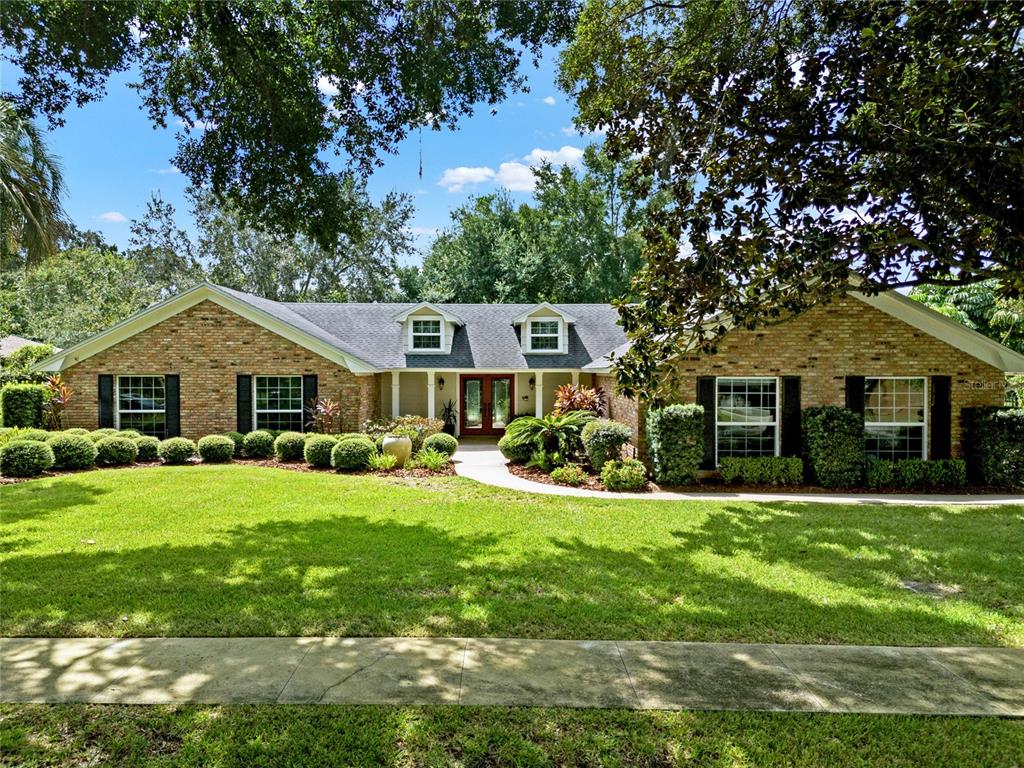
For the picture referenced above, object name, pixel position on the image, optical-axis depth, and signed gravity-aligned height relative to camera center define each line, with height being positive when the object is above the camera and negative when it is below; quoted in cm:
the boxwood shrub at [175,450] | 1442 -180
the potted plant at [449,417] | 2109 -141
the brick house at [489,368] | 1281 +30
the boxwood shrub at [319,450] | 1427 -177
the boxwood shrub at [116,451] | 1389 -175
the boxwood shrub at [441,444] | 1534 -177
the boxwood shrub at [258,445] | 1538 -177
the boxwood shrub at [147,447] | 1473 -174
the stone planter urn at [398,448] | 1440 -175
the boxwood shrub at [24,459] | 1234 -172
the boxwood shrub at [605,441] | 1302 -145
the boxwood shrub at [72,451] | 1316 -165
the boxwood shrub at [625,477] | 1199 -210
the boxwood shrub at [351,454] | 1385 -184
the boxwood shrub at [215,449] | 1477 -179
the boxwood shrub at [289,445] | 1496 -173
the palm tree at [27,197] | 931 +309
